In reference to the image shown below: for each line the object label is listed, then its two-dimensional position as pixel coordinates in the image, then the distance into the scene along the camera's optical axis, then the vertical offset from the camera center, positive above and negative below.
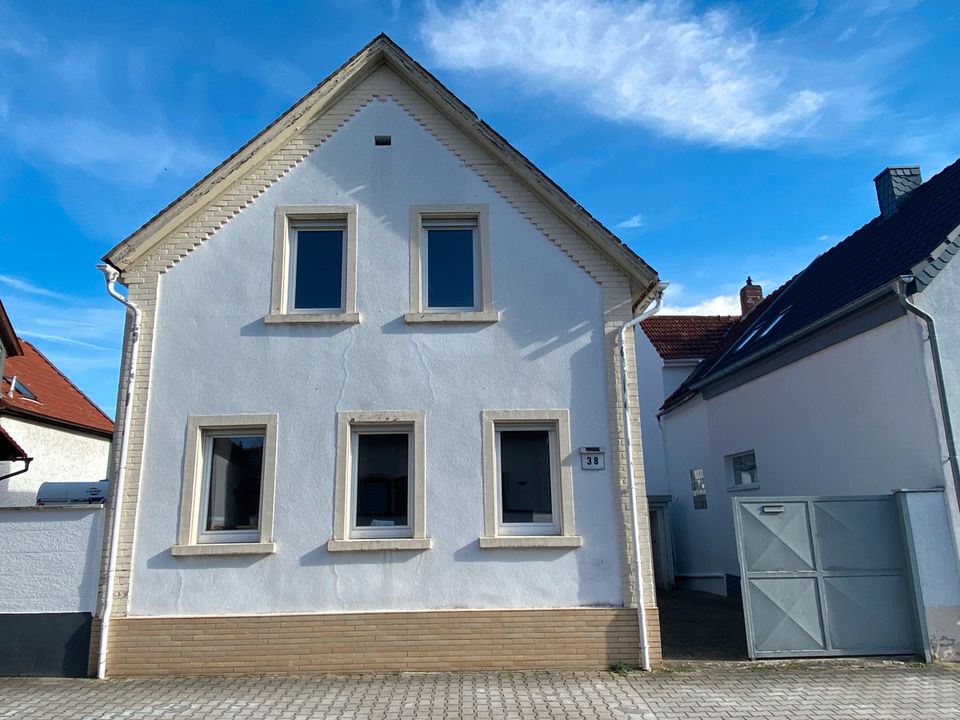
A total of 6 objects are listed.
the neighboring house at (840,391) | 9.02 +1.89
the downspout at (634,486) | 8.06 +0.31
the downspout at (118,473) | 7.92 +0.61
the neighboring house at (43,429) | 15.12 +2.27
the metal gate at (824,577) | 8.52 -0.84
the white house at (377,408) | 8.12 +1.34
